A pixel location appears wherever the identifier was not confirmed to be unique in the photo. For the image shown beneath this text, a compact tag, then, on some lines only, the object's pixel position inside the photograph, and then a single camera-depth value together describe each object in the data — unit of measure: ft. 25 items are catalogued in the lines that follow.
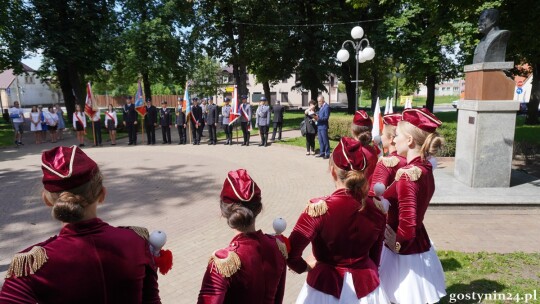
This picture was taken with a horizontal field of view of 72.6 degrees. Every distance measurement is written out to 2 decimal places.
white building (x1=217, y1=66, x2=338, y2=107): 223.71
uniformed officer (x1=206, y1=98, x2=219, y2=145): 57.00
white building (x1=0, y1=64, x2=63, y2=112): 216.37
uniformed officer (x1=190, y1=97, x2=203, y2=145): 58.75
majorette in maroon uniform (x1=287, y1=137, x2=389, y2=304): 7.73
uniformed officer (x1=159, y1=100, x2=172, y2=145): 58.80
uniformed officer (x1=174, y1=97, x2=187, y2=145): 58.75
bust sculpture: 26.76
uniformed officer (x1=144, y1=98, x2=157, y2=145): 58.44
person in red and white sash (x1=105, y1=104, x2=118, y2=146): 59.79
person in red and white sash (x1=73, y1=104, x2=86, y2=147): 57.31
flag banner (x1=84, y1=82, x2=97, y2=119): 57.52
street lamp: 46.91
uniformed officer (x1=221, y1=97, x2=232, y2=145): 56.80
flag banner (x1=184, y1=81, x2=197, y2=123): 58.59
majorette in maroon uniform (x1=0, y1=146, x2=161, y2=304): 5.11
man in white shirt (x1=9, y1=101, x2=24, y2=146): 59.52
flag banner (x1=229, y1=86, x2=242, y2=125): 55.57
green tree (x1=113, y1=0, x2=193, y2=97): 92.89
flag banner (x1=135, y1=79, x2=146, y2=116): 59.98
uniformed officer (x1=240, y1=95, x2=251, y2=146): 55.72
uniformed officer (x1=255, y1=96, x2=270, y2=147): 53.72
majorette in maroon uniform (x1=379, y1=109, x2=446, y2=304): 9.80
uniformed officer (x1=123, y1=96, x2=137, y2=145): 59.06
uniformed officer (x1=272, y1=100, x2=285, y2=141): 59.15
